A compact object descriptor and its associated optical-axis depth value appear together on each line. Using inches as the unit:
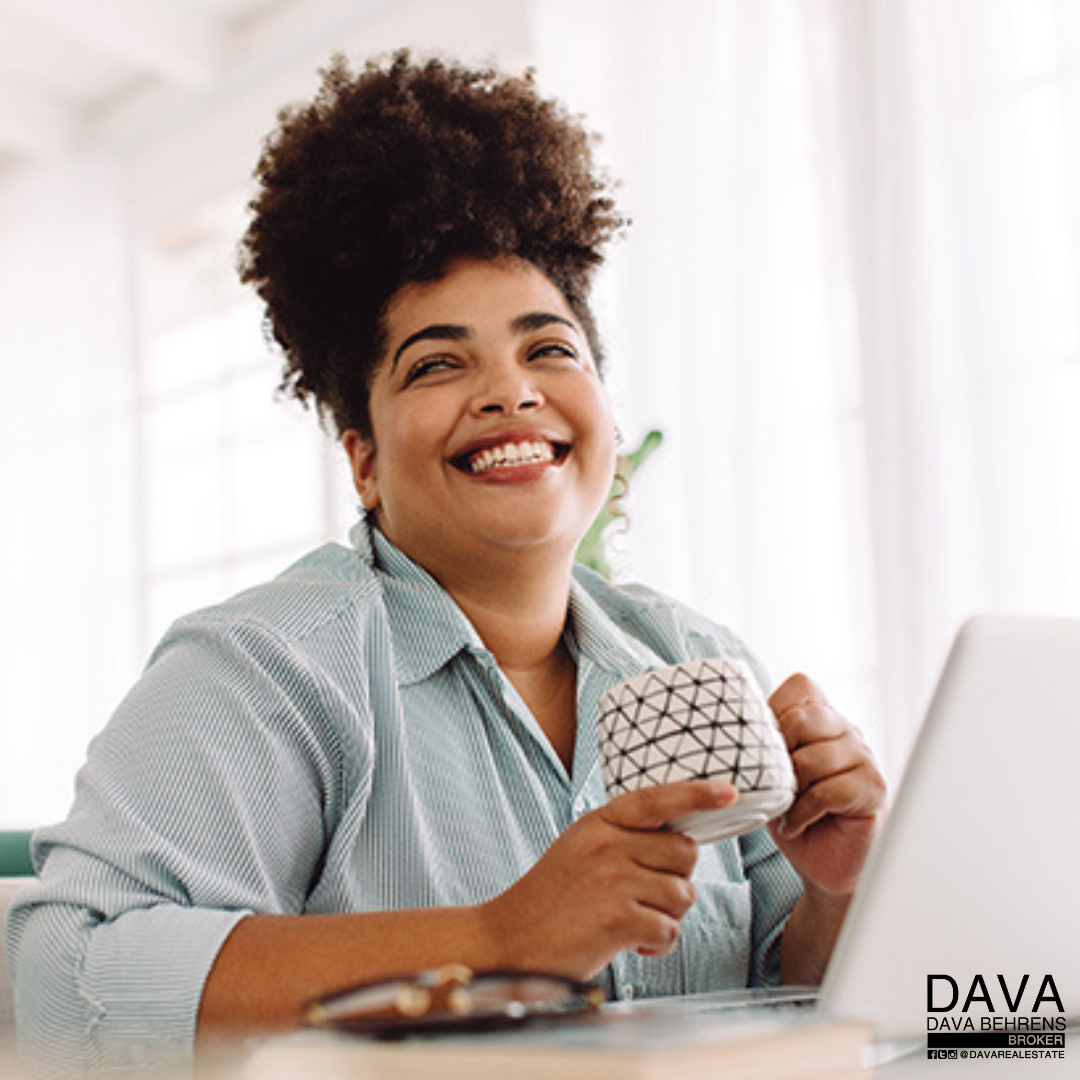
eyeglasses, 21.5
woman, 38.0
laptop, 30.3
